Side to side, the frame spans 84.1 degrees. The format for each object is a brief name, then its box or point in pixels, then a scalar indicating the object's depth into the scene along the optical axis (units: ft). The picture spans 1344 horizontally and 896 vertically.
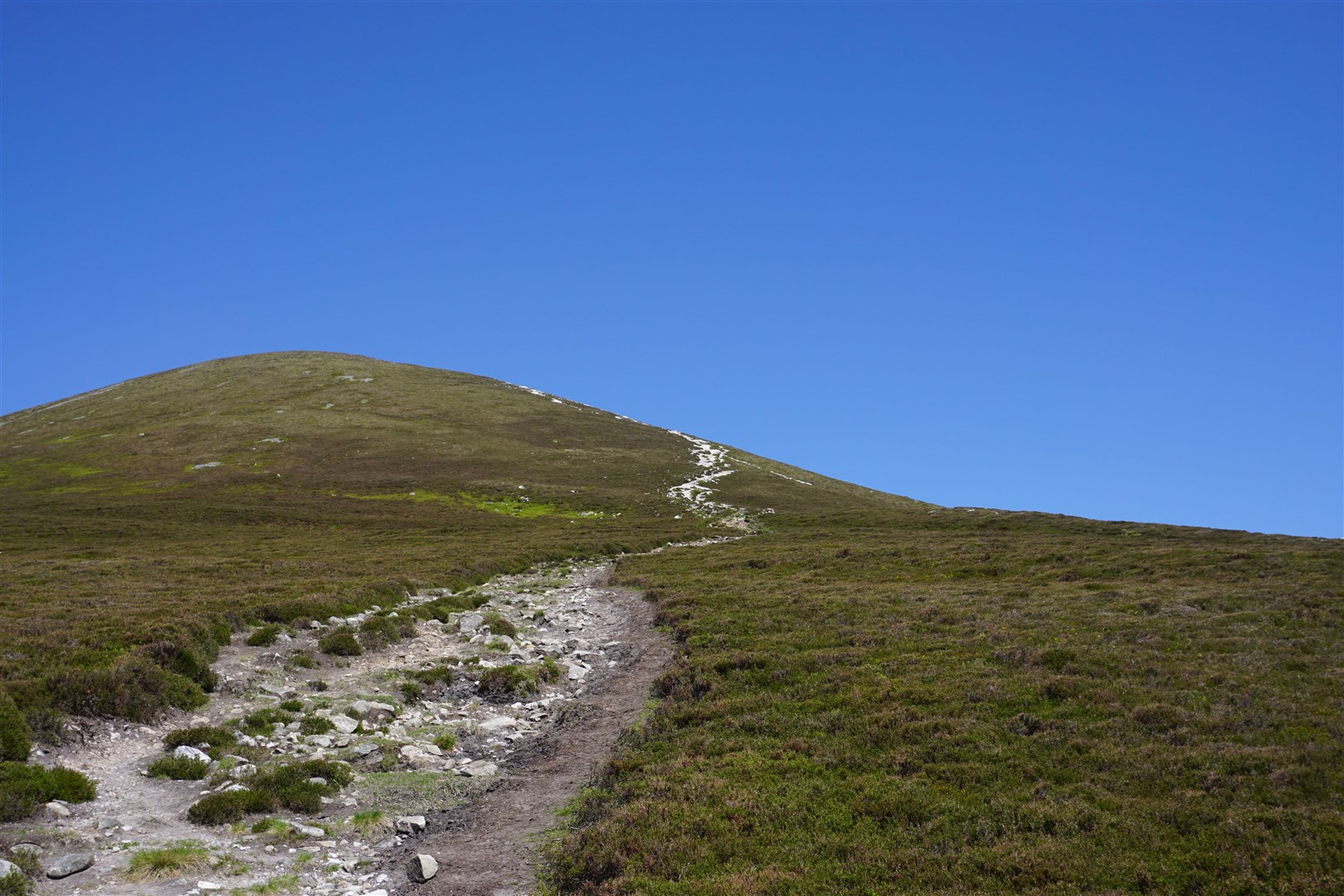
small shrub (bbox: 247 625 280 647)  75.15
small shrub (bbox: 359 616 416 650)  81.05
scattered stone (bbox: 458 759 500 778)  50.06
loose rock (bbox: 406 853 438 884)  36.01
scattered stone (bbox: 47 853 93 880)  33.63
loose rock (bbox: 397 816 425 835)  41.78
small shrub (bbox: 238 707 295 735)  54.08
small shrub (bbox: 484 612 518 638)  90.63
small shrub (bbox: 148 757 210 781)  45.83
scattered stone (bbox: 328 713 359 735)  55.67
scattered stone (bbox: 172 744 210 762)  47.75
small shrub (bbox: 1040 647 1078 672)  62.54
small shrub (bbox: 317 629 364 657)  76.07
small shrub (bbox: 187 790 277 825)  40.52
